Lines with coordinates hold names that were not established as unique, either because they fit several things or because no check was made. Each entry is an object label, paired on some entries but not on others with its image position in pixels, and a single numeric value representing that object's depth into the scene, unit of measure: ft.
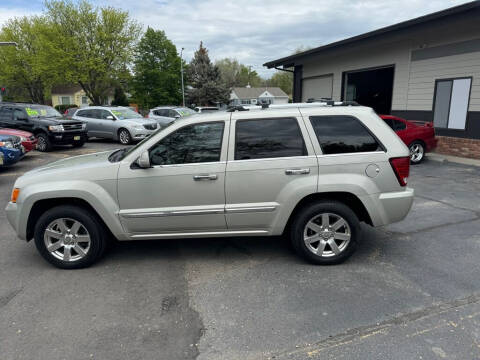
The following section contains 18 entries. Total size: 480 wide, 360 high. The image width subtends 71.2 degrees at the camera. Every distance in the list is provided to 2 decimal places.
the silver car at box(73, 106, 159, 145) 48.42
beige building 35.12
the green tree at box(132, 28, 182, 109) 162.50
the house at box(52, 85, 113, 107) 205.06
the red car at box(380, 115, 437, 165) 33.24
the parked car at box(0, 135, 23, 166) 28.66
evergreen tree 165.89
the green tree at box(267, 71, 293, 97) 280.10
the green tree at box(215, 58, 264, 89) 308.77
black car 41.83
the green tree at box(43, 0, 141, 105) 101.24
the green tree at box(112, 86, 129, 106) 158.61
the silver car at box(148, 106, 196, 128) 59.93
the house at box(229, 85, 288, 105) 240.73
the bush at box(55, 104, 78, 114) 165.67
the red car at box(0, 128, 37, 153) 32.28
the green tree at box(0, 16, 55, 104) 131.28
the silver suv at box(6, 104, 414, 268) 12.11
